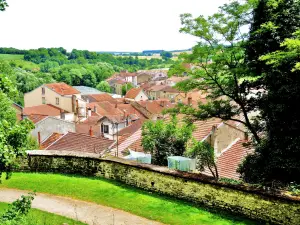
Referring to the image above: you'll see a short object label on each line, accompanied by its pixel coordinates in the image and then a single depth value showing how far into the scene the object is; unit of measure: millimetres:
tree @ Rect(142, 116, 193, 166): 16766
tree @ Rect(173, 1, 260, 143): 15039
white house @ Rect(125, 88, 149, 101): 84000
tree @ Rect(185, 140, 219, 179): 16016
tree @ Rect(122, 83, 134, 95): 109912
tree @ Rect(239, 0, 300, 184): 12391
